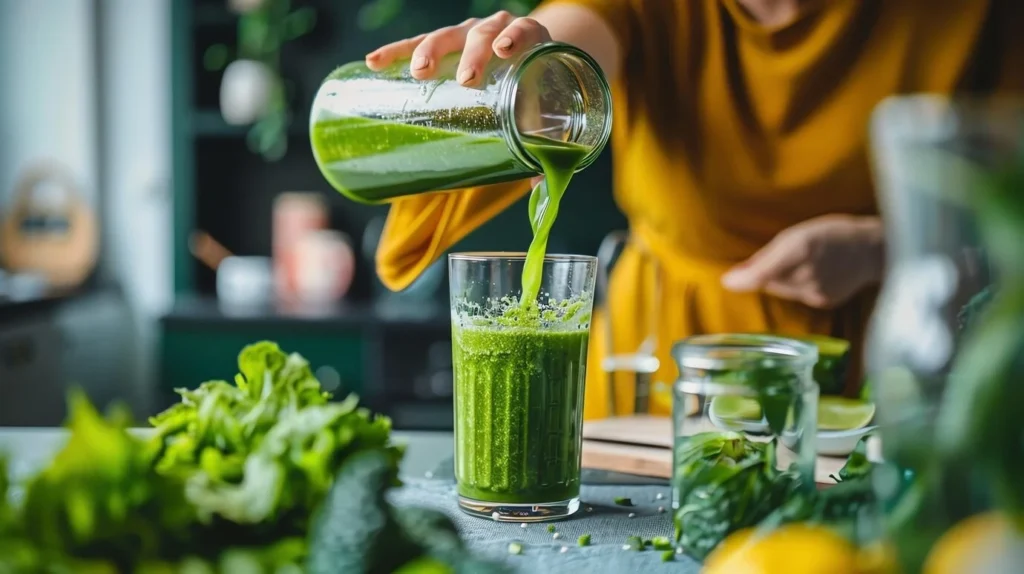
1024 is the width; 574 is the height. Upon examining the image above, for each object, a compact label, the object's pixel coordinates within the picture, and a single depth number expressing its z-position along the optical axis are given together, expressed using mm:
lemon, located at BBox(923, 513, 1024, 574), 463
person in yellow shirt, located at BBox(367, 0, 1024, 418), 1474
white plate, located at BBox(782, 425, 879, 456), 1028
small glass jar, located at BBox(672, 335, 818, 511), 738
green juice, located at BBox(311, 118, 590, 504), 863
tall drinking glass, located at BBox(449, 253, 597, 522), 862
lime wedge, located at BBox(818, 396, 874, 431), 1050
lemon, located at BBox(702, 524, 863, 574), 495
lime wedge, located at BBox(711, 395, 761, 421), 750
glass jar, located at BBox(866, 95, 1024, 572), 465
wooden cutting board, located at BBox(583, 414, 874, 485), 1046
